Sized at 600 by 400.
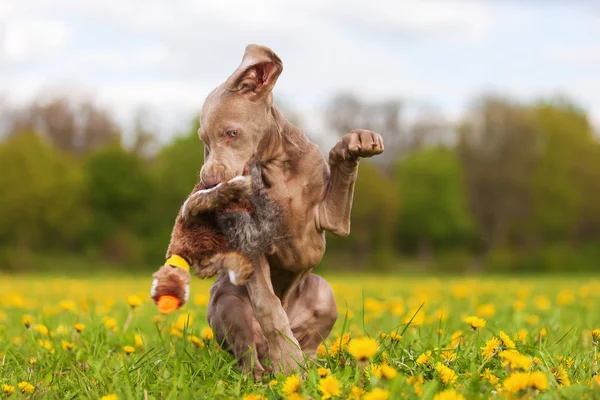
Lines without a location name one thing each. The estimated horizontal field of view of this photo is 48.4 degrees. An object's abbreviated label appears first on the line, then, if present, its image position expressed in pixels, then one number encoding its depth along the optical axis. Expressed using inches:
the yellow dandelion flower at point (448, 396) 98.2
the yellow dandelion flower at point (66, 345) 170.1
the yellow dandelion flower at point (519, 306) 309.1
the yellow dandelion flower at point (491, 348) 138.7
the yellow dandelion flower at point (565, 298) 374.6
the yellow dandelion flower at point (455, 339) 171.4
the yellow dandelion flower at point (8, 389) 128.4
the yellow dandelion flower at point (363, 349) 97.1
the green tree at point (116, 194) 1622.8
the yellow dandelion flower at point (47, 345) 175.0
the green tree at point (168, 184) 1397.6
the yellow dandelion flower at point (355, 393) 108.0
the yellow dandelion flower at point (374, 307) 307.3
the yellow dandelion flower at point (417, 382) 111.3
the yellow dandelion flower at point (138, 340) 178.5
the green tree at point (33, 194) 1471.5
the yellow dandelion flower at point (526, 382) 100.5
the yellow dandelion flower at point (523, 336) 183.3
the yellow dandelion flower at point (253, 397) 115.6
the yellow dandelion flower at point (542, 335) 180.0
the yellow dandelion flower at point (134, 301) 192.2
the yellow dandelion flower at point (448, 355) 138.6
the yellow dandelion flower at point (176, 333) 195.7
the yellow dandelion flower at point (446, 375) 121.4
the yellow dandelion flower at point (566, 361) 142.4
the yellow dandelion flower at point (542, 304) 327.8
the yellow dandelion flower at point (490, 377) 122.6
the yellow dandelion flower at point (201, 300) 279.4
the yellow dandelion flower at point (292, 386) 111.7
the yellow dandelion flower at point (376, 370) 115.9
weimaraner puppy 129.9
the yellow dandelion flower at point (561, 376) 125.9
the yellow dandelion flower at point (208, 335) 171.6
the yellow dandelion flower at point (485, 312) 265.9
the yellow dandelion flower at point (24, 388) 131.4
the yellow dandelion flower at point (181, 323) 198.6
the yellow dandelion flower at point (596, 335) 146.9
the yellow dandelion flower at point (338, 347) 149.1
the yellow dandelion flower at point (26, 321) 188.4
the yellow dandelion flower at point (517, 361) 112.0
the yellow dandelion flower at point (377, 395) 94.6
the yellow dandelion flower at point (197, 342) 174.4
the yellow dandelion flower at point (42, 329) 191.9
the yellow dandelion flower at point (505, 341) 140.3
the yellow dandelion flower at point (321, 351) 167.0
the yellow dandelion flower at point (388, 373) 100.6
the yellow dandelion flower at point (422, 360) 132.1
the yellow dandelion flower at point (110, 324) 209.2
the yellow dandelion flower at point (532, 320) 258.2
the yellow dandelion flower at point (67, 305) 237.3
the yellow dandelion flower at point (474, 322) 151.6
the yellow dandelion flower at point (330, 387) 107.8
